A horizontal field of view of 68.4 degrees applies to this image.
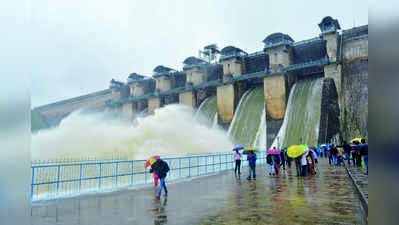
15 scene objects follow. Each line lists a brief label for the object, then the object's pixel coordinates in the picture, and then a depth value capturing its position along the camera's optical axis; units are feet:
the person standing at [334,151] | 52.44
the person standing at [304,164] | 41.13
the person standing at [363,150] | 32.37
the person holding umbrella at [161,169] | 28.40
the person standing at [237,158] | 47.91
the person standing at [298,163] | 42.28
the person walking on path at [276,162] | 44.96
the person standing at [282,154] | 55.91
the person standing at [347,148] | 53.05
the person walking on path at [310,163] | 43.44
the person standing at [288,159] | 59.62
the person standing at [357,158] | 40.76
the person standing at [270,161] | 43.70
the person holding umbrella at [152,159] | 30.65
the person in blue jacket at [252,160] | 40.19
